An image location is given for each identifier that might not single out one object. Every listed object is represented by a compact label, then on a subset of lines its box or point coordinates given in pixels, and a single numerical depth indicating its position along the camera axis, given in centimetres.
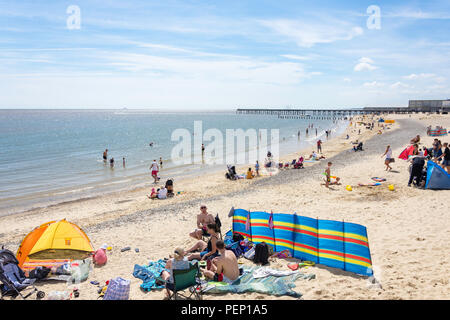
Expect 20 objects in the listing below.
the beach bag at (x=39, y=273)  636
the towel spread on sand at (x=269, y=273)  591
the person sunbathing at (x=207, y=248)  646
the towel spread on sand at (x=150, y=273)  588
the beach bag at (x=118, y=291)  543
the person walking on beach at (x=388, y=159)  1535
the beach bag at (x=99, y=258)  713
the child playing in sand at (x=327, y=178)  1345
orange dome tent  723
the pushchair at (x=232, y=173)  1883
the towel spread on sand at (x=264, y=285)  538
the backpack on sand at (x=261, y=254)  660
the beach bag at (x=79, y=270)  634
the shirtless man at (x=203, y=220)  842
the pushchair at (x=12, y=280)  566
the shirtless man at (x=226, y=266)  579
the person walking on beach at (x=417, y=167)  1176
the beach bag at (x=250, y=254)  691
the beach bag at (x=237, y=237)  750
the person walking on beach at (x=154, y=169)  1969
